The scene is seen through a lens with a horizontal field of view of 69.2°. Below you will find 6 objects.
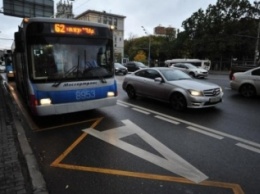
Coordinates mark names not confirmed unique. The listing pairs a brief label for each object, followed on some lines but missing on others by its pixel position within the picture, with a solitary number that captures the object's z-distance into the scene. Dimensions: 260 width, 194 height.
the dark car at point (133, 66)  24.19
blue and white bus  4.86
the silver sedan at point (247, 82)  8.45
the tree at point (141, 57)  50.39
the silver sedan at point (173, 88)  6.26
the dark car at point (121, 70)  21.30
